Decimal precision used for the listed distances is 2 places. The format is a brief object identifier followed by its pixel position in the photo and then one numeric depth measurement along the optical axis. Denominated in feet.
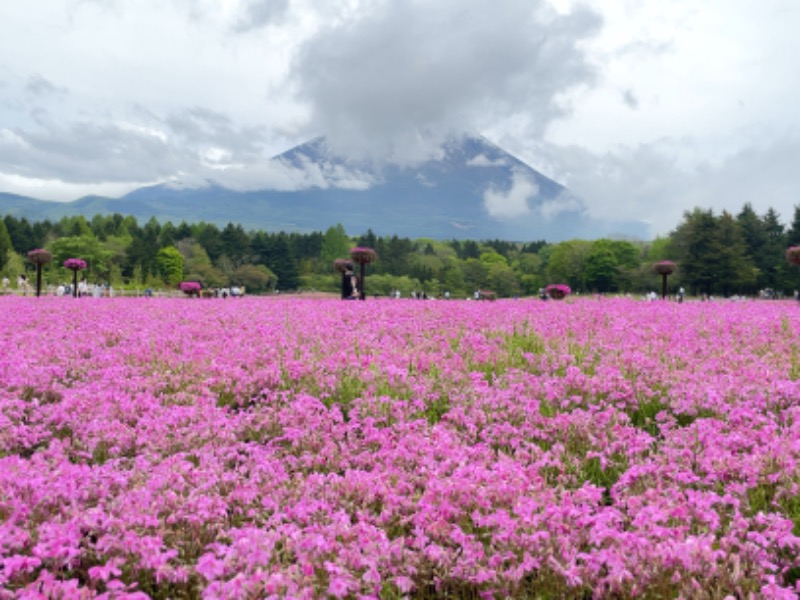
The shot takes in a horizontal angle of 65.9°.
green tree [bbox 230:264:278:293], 399.52
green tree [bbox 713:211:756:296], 278.67
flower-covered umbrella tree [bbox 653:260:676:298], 100.70
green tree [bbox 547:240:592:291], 433.48
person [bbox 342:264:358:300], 94.73
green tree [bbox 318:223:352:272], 559.38
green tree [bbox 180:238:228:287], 388.57
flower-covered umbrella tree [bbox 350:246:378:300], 98.53
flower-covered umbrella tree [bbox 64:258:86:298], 110.83
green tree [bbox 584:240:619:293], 405.59
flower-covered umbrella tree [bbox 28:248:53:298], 106.73
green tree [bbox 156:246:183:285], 380.00
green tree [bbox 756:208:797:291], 284.41
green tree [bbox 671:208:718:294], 283.59
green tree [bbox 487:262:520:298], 468.75
